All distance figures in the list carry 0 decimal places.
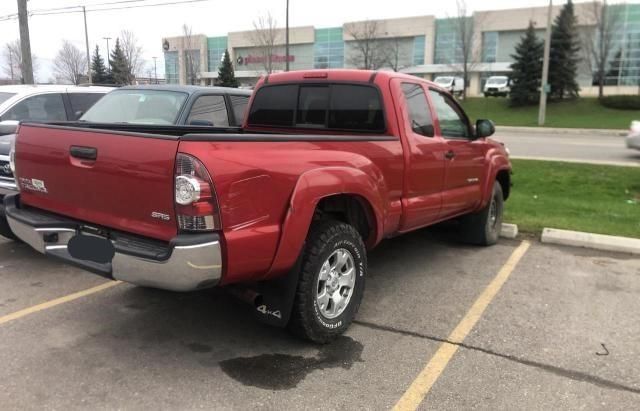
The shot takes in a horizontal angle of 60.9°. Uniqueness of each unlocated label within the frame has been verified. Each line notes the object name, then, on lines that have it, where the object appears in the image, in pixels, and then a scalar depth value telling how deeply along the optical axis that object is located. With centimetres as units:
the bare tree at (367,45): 5656
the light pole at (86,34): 4074
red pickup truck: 295
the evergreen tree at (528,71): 4038
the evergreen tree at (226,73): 4886
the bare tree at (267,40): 4976
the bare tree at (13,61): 5584
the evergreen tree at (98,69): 5417
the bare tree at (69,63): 5550
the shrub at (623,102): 3672
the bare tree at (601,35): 4241
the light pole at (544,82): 2781
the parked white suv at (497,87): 4828
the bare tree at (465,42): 4975
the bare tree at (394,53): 6041
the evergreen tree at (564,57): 4031
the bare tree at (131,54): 5177
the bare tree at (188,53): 5003
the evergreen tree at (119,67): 4934
